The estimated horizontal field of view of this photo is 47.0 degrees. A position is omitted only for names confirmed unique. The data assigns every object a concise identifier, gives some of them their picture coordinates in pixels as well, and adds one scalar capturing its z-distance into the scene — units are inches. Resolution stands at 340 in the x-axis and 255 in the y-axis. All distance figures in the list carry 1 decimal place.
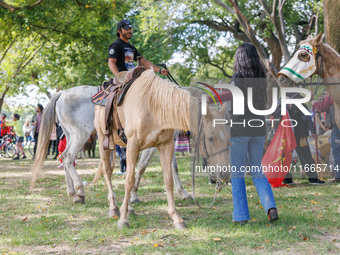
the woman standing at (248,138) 191.6
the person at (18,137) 705.6
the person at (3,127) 725.2
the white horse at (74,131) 276.8
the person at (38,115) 615.4
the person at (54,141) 583.3
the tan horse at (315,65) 229.8
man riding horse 238.2
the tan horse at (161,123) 184.4
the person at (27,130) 865.7
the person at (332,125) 335.6
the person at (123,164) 418.4
